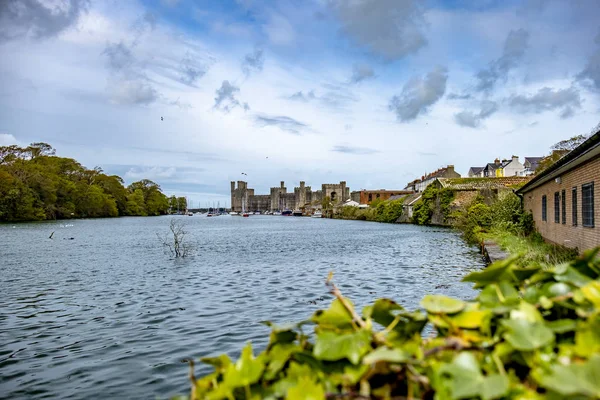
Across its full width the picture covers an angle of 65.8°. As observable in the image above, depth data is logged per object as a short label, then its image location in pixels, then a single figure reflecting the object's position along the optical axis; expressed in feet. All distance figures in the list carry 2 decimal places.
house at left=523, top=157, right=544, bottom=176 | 230.68
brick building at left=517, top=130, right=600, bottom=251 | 41.19
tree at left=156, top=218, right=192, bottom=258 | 81.03
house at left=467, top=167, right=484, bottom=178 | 277.23
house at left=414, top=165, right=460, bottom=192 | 269.07
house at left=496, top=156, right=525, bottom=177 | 235.20
